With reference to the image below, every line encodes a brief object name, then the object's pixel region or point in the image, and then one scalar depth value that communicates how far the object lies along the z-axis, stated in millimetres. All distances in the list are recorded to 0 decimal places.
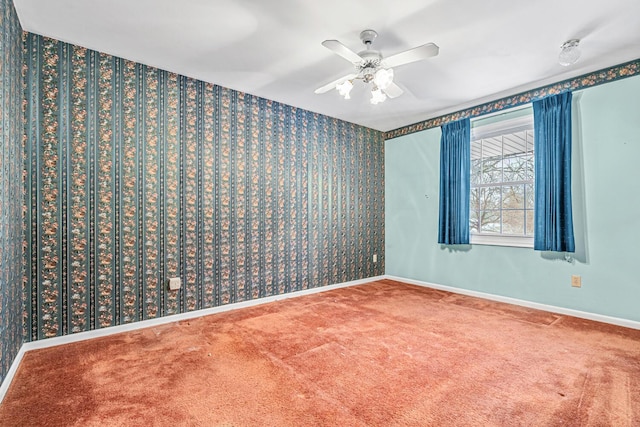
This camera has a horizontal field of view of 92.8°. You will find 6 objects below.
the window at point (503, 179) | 3525
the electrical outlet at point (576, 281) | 3034
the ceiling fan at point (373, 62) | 1997
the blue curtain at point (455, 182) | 3922
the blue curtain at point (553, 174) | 3057
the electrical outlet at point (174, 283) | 2921
